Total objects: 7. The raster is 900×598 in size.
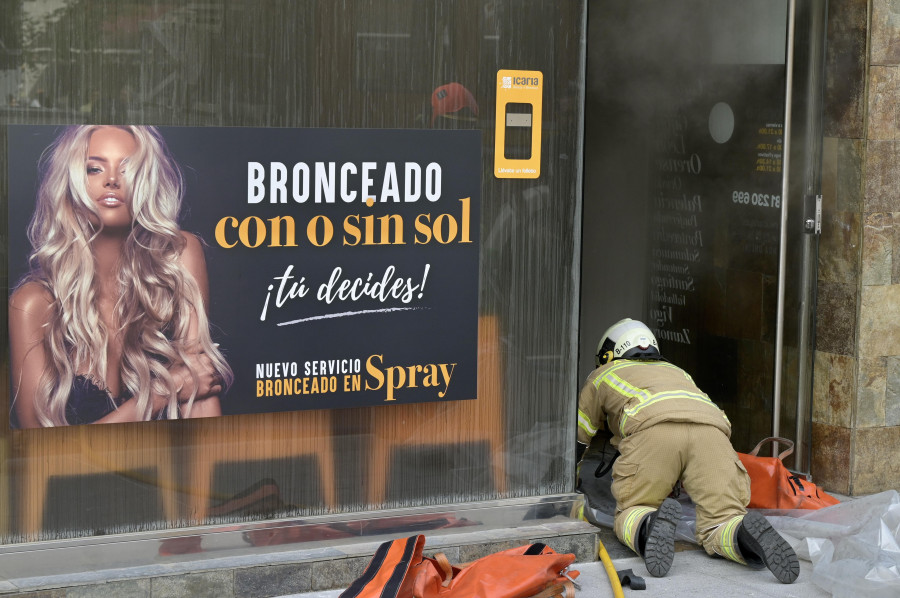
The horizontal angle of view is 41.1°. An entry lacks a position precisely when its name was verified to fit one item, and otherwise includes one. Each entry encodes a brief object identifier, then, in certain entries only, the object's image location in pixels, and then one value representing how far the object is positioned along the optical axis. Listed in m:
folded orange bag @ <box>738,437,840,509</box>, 6.17
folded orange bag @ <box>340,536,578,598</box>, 4.71
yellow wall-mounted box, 5.41
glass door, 6.85
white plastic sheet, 5.16
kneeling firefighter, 5.36
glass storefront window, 4.75
